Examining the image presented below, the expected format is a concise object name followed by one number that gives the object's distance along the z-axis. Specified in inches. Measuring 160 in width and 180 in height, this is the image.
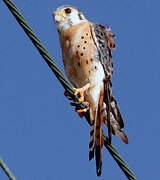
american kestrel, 339.3
